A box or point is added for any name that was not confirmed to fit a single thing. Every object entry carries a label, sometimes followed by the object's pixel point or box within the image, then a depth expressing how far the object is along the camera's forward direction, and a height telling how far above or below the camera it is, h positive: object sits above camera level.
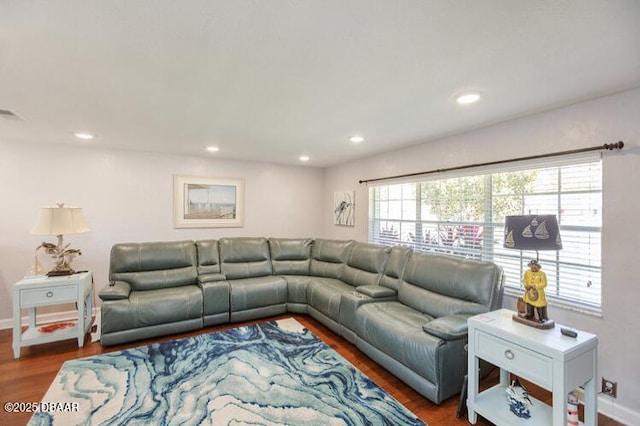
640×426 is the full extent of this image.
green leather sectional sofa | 2.25 -0.91
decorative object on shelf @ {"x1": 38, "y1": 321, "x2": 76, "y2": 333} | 3.03 -1.25
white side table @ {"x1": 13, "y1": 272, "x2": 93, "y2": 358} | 2.80 -0.90
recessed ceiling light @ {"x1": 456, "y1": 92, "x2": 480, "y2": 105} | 2.06 +0.85
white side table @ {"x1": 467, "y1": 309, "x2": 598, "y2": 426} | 1.58 -0.88
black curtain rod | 2.02 +0.49
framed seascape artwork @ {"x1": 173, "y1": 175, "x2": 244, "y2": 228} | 4.37 +0.17
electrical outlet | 2.03 -1.21
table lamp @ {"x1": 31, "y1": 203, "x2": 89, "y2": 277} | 2.99 -0.17
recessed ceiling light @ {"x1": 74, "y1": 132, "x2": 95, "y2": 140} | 3.20 +0.86
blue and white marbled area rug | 1.97 -1.39
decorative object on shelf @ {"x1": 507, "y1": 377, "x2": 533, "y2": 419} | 1.86 -1.21
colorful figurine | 1.91 -0.51
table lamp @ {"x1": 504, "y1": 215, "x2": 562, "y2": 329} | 1.88 -0.21
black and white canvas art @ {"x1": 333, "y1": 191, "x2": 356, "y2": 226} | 4.80 +0.11
